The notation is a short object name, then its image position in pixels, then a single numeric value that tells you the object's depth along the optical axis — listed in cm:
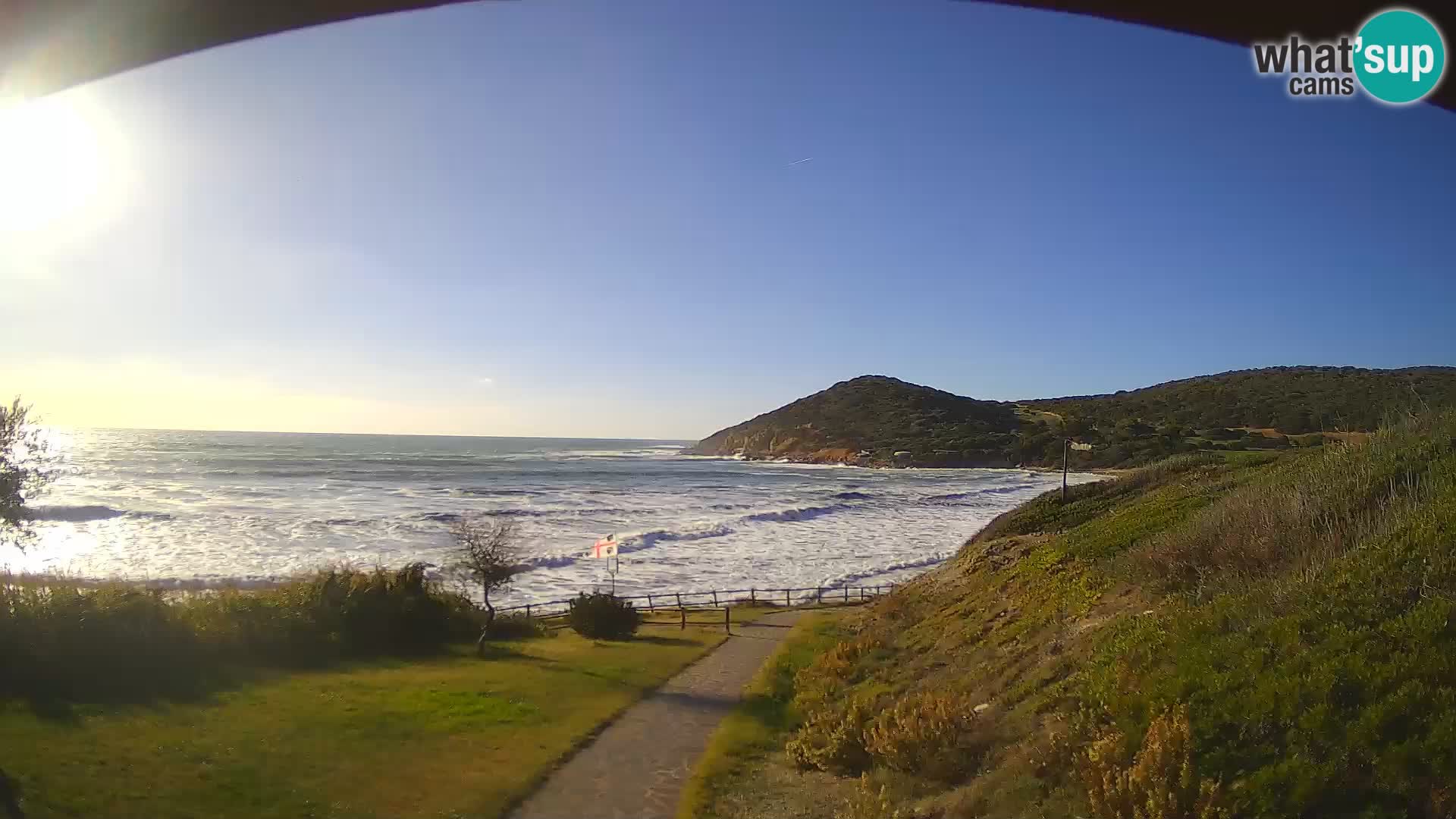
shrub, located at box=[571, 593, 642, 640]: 2475
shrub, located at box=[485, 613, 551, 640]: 2458
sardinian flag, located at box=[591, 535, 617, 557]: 3047
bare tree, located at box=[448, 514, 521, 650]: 2353
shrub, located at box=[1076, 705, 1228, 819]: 541
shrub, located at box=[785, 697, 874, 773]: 1068
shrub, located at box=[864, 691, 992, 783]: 834
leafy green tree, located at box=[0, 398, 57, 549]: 1516
